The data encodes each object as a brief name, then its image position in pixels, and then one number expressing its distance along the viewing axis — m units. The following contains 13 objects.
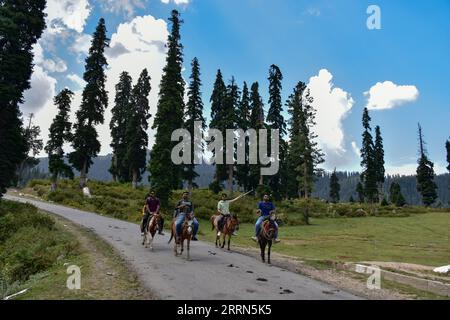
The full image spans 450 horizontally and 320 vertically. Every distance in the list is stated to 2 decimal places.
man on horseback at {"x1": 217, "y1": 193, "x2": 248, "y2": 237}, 20.35
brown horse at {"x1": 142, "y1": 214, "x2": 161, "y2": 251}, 17.47
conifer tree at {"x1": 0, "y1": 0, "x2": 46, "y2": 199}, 27.89
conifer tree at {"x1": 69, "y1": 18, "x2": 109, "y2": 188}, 45.53
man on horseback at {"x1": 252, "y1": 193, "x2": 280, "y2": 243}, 16.97
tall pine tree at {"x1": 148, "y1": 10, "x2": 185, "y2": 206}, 38.53
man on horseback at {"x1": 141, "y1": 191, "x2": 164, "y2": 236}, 18.28
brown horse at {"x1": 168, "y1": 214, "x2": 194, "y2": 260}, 15.78
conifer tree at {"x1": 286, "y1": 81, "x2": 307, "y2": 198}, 49.83
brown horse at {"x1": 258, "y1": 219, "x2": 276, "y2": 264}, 16.25
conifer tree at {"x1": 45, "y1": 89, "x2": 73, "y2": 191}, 43.33
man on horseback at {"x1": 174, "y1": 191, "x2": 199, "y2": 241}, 16.17
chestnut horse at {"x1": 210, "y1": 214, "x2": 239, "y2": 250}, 19.91
